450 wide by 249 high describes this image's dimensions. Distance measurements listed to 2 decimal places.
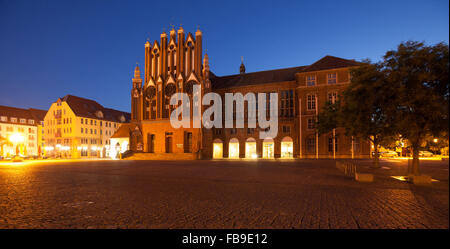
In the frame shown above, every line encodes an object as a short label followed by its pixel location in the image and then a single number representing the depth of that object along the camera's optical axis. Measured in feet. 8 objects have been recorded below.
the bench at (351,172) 48.46
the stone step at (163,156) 167.32
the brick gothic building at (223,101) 155.84
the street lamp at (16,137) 148.25
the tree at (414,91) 26.86
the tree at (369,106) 36.86
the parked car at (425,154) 176.69
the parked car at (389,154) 178.34
